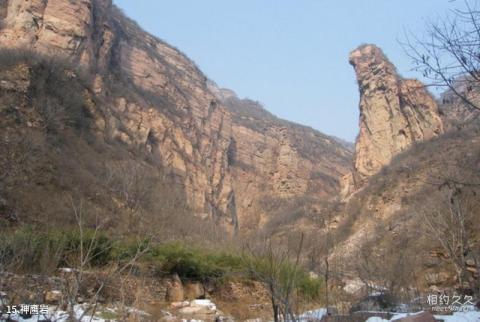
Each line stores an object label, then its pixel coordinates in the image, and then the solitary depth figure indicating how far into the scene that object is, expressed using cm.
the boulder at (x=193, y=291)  1155
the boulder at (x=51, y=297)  757
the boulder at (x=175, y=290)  1110
